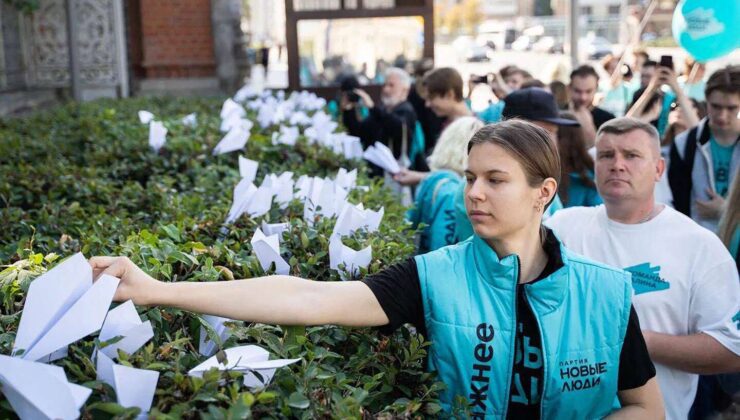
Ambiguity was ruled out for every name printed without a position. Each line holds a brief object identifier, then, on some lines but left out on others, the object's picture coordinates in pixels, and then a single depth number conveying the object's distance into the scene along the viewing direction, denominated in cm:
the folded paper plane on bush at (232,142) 568
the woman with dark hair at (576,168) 528
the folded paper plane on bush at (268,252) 280
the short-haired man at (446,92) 620
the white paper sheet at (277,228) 337
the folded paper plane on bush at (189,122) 729
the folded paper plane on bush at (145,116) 667
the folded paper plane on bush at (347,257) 294
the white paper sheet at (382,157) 540
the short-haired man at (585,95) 744
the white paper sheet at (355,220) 327
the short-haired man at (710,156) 514
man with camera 859
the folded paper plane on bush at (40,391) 170
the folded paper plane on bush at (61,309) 191
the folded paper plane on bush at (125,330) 203
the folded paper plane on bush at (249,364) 195
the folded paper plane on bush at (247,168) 424
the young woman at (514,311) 243
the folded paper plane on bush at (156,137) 576
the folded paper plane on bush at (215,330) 220
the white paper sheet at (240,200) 360
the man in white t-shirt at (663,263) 328
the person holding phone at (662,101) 633
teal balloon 741
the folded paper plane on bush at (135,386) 181
